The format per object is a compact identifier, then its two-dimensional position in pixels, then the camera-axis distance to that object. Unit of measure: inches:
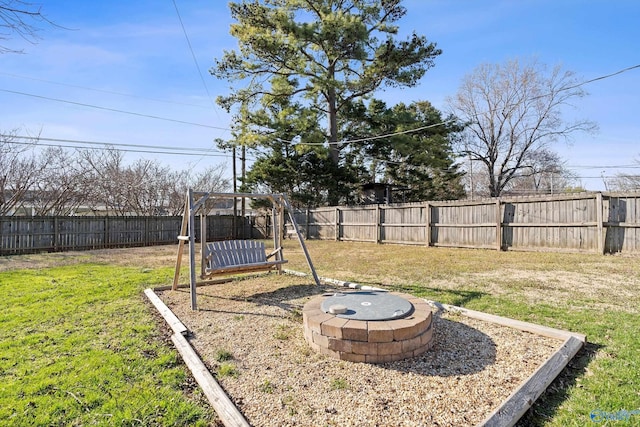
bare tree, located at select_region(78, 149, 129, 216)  655.1
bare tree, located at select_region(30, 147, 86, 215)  563.8
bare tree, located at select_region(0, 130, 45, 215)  499.5
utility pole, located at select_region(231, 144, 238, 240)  724.7
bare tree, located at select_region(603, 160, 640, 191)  782.7
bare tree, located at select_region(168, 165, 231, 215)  772.6
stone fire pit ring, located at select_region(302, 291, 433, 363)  108.5
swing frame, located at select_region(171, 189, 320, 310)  181.9
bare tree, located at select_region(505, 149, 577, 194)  866.8
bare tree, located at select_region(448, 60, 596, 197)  764.0
